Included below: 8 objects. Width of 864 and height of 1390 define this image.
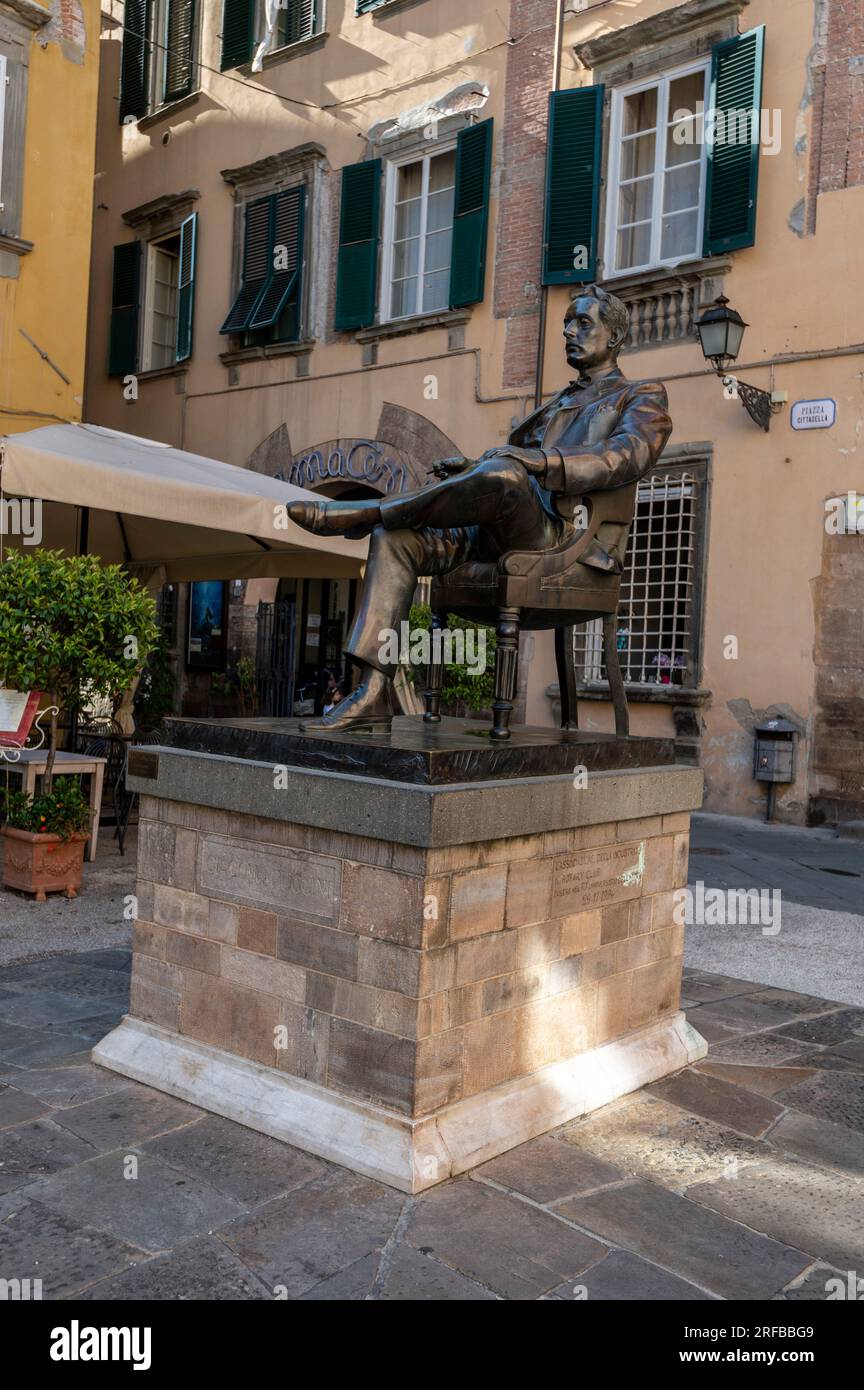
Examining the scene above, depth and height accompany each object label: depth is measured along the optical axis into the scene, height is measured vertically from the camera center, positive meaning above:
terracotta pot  6.02 -1.02
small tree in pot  6.05 +0.13
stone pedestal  2.99 -0.76
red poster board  6.36 -0.28
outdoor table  6.57 -0.57
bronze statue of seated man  3.44 +0.53
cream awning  6.70 +1.05
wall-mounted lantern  9.73 +2.91
